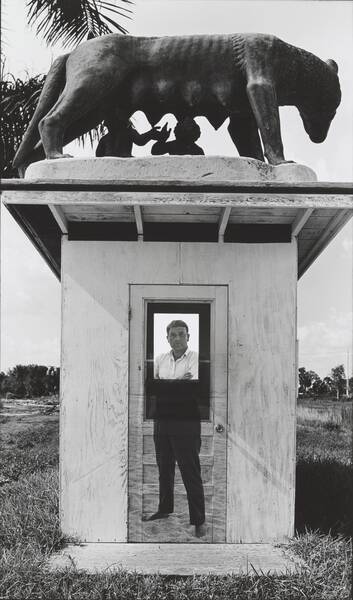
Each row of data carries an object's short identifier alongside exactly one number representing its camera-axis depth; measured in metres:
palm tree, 10.70
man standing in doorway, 5.95
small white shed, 5.96
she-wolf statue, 6.28
